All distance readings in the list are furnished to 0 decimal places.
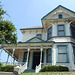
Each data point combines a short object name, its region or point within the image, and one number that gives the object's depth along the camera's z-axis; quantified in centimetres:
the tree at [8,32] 802
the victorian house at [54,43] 1269
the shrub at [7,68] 1147
